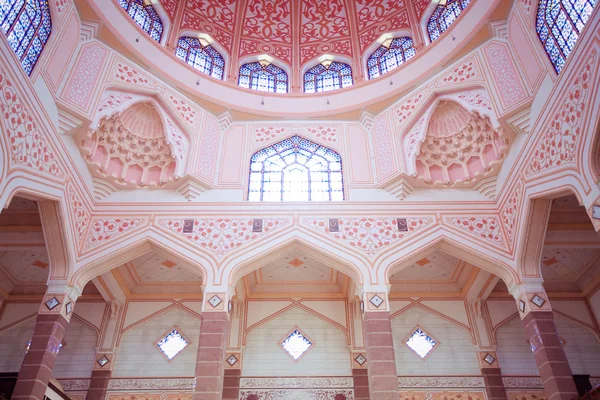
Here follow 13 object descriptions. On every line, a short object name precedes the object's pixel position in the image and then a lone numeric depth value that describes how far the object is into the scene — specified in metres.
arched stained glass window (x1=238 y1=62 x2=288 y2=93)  14.79
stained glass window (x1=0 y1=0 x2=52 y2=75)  8.27
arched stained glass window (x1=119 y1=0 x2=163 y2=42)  12.80
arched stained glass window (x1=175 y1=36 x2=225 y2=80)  14.05
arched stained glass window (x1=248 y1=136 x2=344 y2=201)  12.19
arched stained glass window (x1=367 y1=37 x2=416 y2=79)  14.26
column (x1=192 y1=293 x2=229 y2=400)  8.77
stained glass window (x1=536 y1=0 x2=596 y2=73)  8.08
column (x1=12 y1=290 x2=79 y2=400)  8.61
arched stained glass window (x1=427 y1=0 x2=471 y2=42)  12.87
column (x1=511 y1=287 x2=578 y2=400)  8.41
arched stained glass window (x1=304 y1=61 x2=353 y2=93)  14.81
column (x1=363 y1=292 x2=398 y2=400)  8.73
